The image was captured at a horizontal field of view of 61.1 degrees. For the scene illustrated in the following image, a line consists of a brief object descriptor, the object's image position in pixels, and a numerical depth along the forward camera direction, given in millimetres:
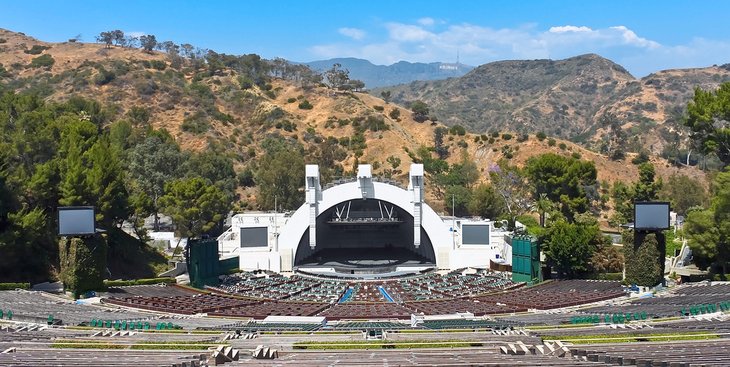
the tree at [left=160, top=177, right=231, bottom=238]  63125
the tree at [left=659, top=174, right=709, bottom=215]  80062
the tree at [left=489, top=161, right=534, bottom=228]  80088
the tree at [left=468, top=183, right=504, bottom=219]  78062
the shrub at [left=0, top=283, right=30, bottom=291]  41656
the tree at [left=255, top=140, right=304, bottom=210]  81625
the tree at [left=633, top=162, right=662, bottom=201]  67875
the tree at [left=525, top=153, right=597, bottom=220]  67000
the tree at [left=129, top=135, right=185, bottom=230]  75031
